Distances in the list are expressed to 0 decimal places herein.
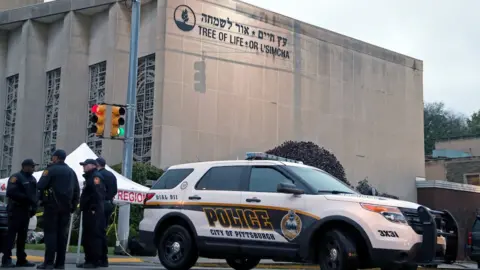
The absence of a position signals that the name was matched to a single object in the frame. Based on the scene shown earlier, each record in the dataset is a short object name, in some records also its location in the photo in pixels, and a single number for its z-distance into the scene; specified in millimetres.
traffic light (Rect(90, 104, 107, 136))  17172
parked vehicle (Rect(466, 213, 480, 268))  20016
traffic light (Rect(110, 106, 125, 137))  17266
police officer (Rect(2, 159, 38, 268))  11227
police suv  9859
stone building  31278
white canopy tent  17094
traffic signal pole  17578
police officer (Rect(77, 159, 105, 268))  11508
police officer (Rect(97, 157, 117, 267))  12633
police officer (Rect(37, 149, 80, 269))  10641
